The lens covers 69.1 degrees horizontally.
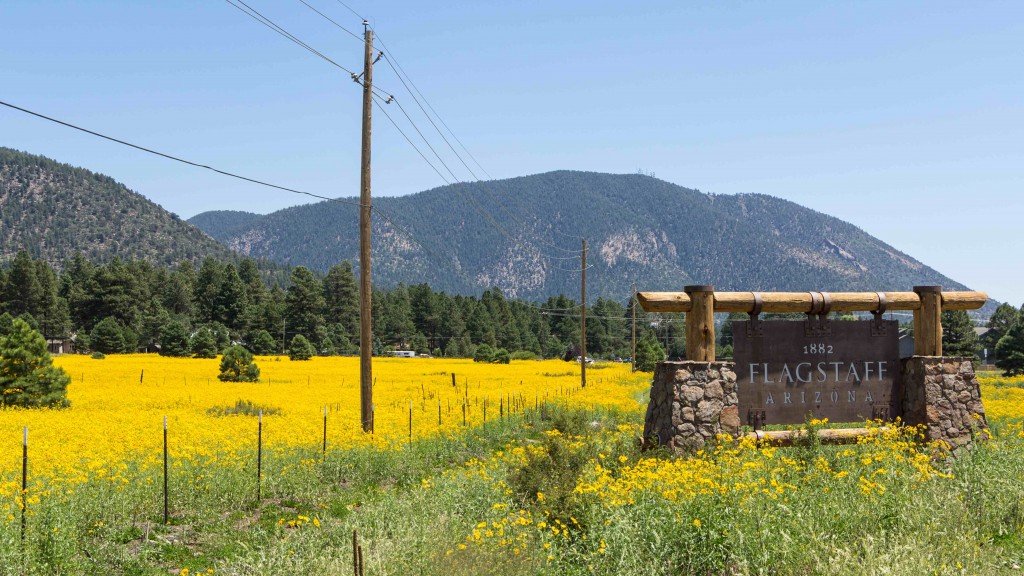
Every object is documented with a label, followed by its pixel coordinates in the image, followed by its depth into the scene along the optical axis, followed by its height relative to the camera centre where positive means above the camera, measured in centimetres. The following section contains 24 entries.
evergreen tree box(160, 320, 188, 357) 6644 -26
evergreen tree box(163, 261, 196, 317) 11338 +658
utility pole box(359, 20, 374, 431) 1959 +189
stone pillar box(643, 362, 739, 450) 1271 -114
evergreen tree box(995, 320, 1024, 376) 6719 -136
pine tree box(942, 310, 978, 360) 6888 +39
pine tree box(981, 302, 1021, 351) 9594 +232
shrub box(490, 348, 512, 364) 7850 -197
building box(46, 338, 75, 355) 8436 -77
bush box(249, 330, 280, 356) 8269 -47
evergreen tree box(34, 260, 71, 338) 9044 +336
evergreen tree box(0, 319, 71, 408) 2542 -115
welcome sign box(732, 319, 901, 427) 1323 -60
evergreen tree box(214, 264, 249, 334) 10006 +471
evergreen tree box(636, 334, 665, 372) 6784 -176
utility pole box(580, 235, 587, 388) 4519 -79
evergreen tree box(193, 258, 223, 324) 10112 +663
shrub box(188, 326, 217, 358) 6662 -71
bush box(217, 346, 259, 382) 4066 -159
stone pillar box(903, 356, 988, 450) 1395 -115
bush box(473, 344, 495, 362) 8062 -170
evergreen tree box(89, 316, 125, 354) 7556 +4
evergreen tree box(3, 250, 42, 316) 8925 +607
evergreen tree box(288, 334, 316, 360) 6631 -91
